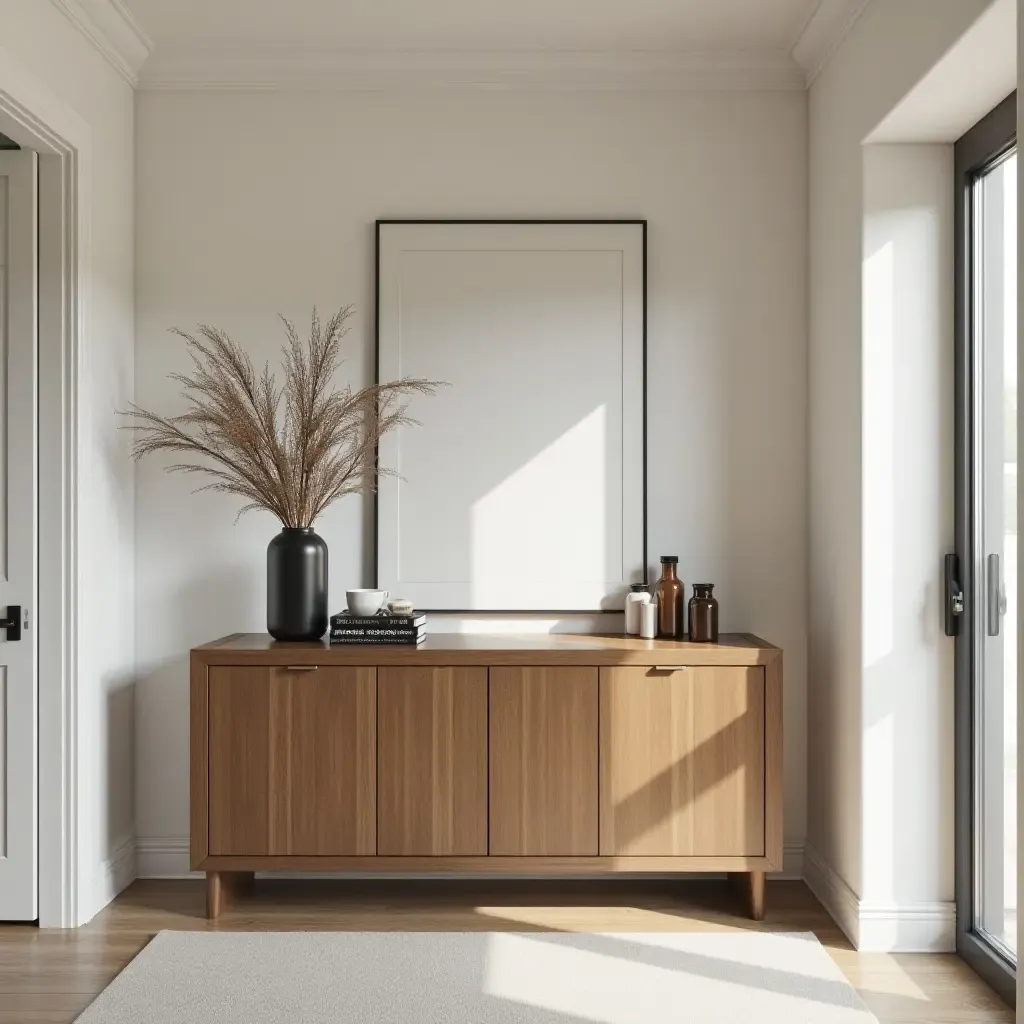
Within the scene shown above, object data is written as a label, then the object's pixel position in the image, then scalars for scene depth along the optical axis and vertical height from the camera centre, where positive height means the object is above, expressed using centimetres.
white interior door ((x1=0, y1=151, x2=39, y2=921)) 298 +7
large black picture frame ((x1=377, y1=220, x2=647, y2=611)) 340 +38
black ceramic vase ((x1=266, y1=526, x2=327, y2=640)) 311 -17
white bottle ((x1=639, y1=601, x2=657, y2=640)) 322 -27
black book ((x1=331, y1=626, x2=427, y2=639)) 305 -29
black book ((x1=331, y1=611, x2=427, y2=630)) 306 -26
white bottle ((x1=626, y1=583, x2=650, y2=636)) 323 -22
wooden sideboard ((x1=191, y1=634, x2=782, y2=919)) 299 -67
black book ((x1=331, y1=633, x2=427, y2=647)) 305 -32
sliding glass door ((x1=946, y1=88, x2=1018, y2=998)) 258 -6
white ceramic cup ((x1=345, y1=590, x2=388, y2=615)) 313 -21
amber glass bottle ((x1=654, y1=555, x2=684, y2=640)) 325 -22
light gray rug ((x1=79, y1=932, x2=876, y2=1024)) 241 -111
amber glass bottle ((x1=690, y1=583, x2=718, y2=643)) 316 -27
